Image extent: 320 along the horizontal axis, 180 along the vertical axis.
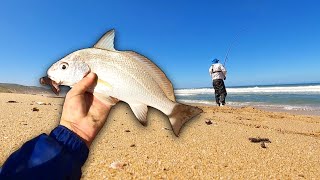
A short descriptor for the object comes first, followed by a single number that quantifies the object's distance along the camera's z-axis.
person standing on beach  8.17
